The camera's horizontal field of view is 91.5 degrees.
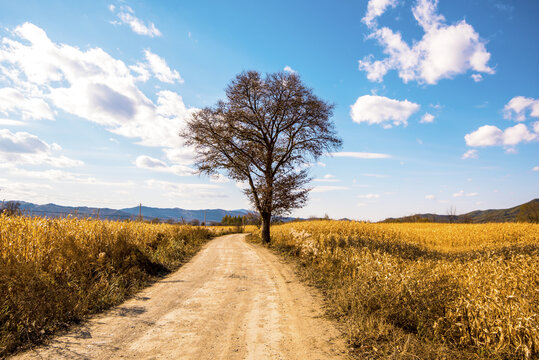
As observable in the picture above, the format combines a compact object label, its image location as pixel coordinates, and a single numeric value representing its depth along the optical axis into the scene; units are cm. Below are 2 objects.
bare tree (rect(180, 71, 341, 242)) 1905
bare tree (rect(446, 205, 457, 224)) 5466
